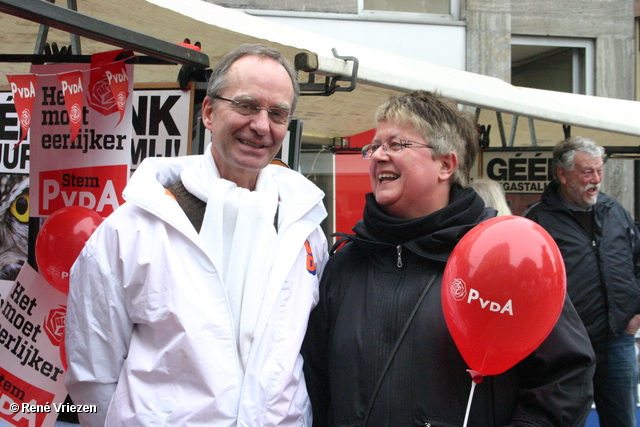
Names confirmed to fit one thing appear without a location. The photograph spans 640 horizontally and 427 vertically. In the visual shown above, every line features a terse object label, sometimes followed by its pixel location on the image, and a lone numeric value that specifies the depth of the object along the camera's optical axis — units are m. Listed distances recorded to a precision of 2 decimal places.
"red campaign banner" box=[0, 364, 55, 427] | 2.53
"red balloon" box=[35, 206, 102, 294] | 2.37
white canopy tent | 3.07
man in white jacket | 1.63
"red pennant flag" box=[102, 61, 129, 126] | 2.37
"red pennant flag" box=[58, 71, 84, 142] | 2.34
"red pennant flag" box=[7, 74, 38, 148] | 2.31
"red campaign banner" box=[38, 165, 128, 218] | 2.47
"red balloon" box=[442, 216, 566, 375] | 1.53
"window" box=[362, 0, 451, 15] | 8.57
